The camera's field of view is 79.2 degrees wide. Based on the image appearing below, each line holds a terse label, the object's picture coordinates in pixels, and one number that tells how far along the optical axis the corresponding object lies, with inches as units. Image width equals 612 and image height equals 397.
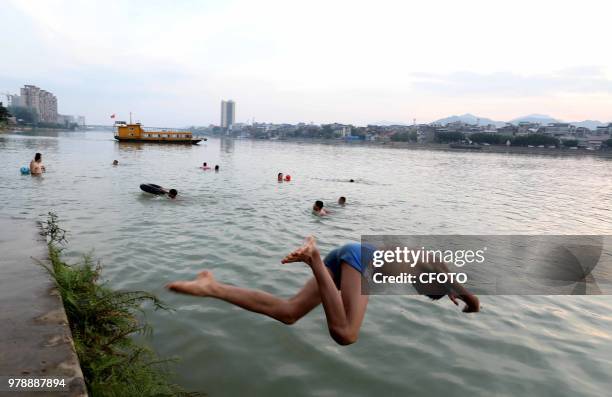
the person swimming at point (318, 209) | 613.0
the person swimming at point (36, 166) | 879.1
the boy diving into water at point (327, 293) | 144.3
